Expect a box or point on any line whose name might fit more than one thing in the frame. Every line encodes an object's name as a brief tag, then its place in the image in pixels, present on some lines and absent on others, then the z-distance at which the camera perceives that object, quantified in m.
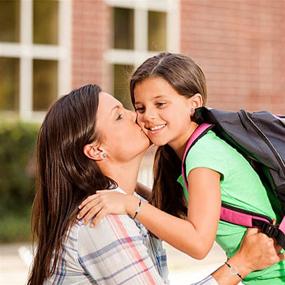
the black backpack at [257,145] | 3.85
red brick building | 14.46
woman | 3.50
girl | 3.70
